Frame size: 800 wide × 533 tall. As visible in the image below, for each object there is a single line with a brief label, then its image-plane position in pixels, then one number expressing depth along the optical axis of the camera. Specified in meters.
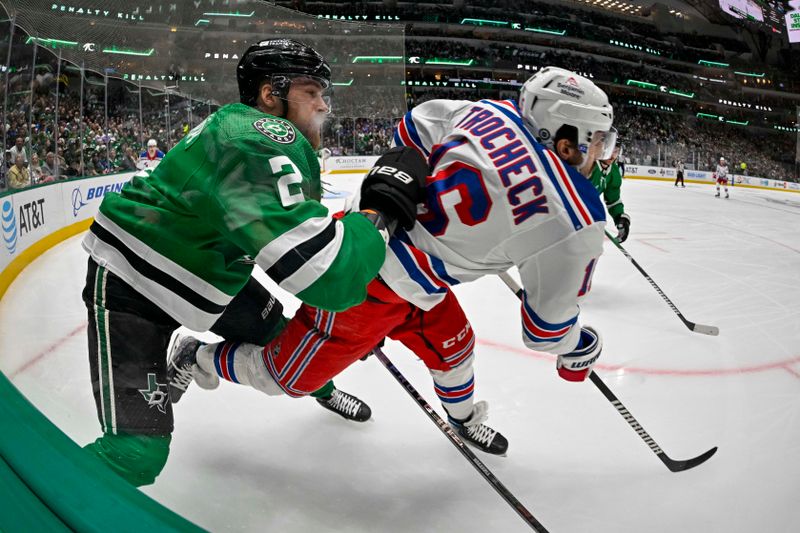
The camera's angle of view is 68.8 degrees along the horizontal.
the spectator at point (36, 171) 2.99
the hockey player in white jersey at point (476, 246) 1.43
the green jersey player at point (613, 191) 3.94
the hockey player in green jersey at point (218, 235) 0.93
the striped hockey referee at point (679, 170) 15.54
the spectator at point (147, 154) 3.69
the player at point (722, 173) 13.19
